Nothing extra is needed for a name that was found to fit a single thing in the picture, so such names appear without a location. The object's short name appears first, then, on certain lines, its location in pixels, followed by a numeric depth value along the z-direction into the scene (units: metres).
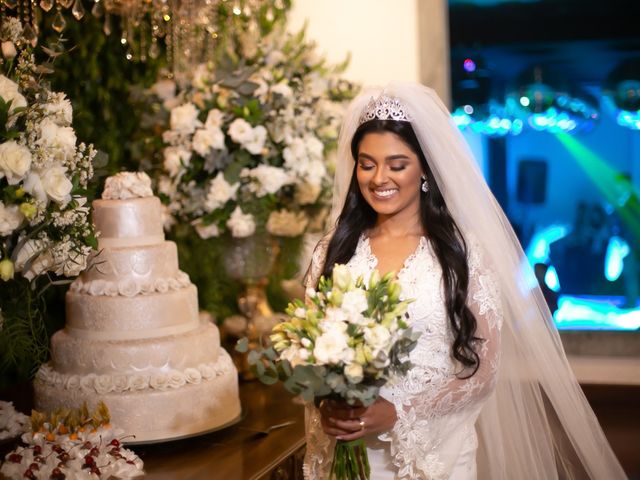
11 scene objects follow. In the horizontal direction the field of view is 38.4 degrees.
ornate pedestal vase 4.48
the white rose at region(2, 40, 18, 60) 2.71
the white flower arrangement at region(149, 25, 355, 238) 4.34
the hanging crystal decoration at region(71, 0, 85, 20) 3.69
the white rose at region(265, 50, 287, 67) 4.64
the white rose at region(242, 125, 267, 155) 4.33
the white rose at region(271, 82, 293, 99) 4.40
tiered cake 3.39
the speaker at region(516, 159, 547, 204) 5.17
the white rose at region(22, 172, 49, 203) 2.58
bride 2.84
